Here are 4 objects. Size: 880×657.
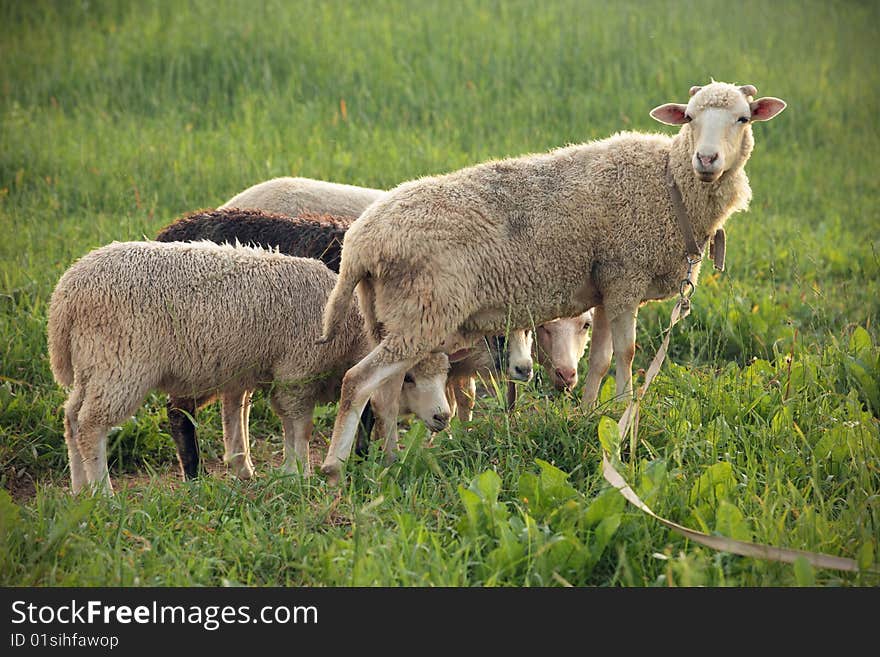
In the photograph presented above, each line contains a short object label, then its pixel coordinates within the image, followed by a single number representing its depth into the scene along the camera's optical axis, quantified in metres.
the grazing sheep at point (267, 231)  5.80
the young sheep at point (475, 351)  5.06
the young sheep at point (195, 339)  4.73
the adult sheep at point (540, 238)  4.58
